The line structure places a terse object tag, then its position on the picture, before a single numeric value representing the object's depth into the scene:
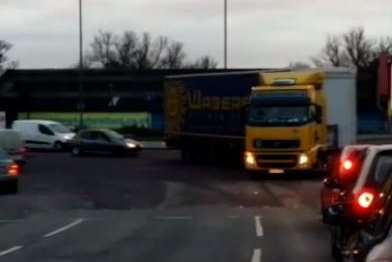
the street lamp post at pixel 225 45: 85.21
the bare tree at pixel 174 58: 140.62
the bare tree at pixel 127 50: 139.50
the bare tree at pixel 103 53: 139.50
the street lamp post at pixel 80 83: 81.44
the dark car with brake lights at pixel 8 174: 36.47
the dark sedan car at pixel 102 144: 64.31
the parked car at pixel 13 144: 49.00
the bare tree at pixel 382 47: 116.95
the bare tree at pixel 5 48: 116.89
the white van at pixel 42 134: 69.38
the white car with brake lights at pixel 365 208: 10.12
